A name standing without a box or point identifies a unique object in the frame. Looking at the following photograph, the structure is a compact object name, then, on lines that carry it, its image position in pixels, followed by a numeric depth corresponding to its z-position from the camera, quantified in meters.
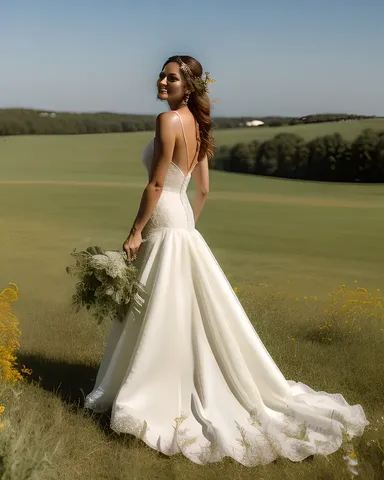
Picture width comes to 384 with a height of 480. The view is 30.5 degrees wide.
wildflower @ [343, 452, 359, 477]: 4.34
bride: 5.11
